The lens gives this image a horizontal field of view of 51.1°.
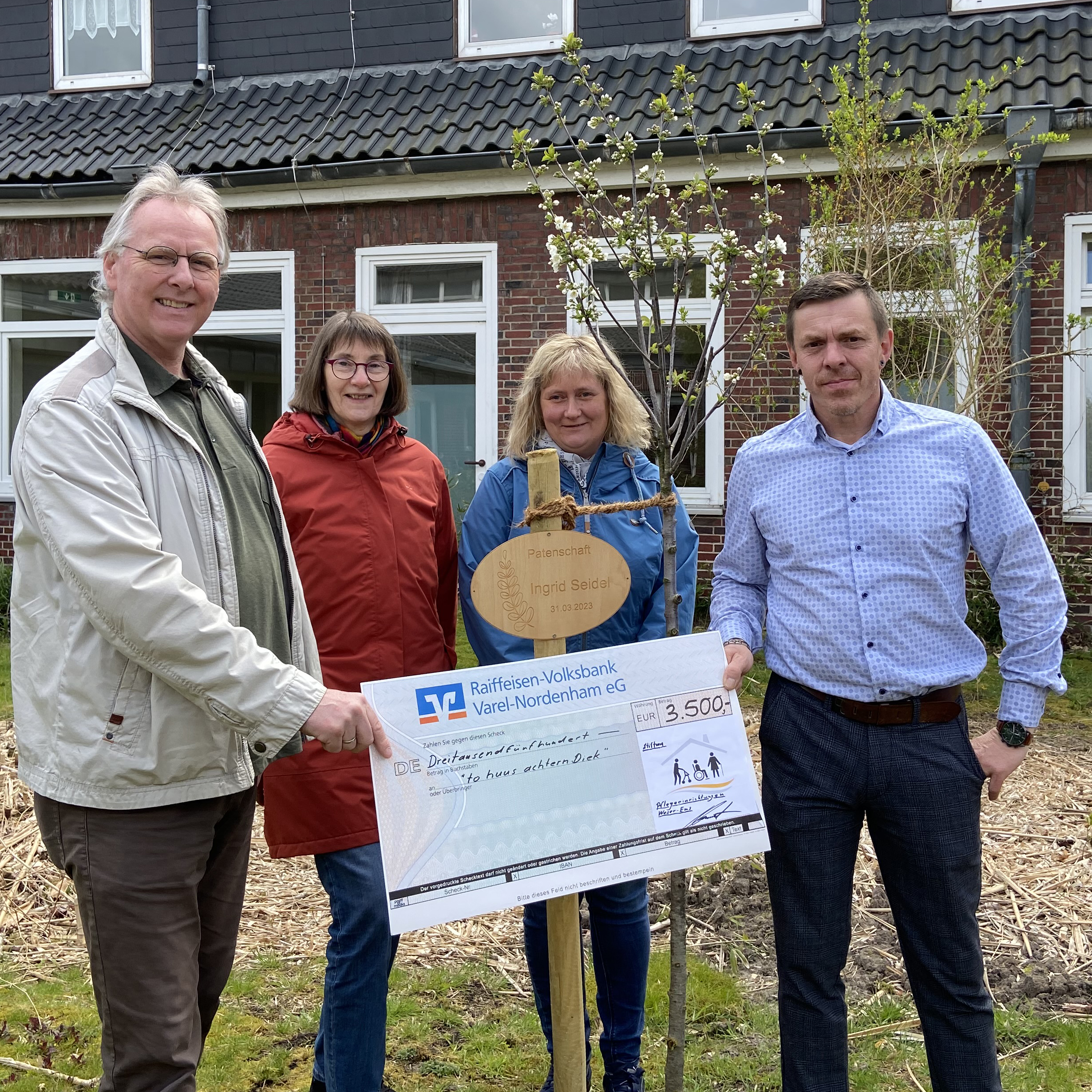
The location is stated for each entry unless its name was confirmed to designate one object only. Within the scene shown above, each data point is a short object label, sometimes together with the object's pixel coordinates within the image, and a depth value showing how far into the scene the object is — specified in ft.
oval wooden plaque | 8.34
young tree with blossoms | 9.67
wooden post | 8.36
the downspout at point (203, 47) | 36.55
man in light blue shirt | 8.40
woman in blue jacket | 9.77
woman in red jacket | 9.07
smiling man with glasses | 6.95
